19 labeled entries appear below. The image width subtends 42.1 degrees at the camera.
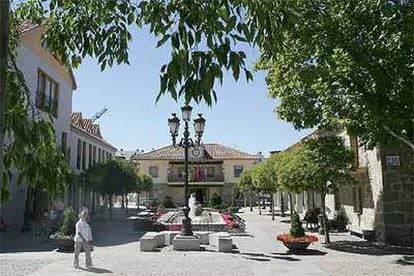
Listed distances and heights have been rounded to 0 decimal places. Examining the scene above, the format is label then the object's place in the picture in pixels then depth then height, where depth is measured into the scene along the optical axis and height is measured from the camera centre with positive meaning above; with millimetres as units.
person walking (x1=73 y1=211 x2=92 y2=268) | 13157 -753
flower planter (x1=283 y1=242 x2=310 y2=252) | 16375 -1145
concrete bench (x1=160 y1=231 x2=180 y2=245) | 19047 -1015
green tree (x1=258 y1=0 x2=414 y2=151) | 11578 +3134
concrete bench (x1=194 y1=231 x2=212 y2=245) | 18847 -1036
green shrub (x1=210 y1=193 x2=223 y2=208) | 49562 +686
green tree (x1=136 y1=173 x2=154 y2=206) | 53425 +2636
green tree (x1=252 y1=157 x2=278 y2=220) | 33250 +2001
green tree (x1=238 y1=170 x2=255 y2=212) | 44022 +2201
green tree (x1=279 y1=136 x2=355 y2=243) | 18141 +1389
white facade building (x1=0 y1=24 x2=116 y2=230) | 25016 +5867
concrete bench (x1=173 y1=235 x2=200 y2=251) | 16797 -1105
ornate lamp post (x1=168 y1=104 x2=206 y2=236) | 17188 +2501
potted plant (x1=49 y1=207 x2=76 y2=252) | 17000 -791
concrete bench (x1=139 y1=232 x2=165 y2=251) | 16938 -1079
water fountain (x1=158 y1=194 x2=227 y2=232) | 24797 -634
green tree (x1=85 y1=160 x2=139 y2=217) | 34156 +1965
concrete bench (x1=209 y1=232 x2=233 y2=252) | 16516 -1087
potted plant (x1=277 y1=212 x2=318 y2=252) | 16406 -927
